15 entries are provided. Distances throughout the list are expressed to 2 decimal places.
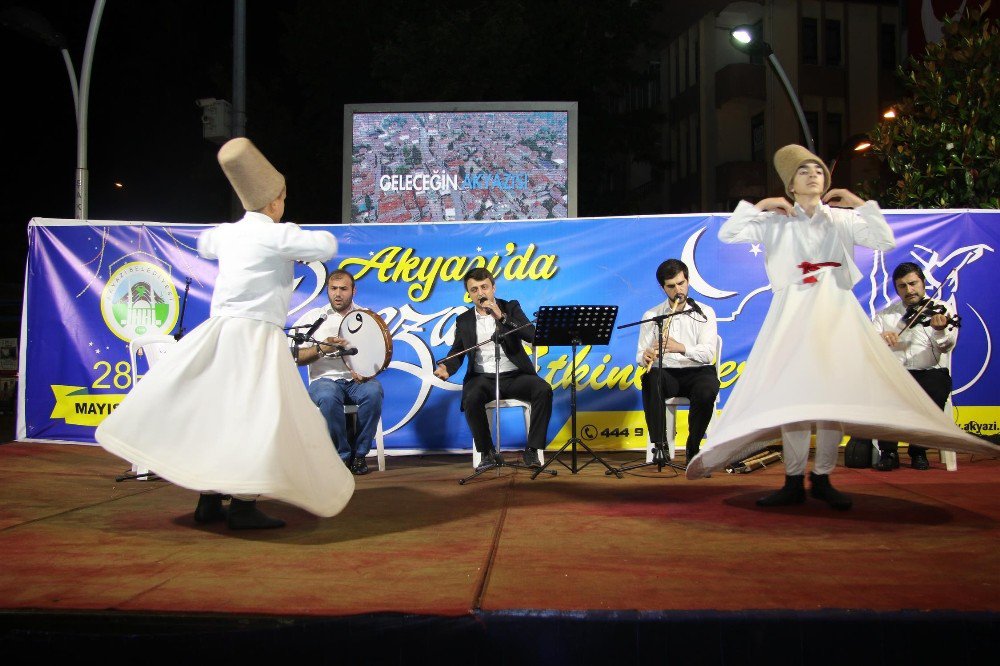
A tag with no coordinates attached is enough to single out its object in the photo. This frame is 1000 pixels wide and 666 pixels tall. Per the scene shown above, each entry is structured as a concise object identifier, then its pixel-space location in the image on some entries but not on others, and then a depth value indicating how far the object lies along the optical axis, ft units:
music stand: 21.33
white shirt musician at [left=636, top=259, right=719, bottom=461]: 23.26
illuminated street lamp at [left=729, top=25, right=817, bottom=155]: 42.16
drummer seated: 23.63
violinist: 23.26
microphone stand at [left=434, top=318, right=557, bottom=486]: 21.85
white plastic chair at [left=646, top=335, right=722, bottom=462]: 23.85
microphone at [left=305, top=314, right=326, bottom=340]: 21.68
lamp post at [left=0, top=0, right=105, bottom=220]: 34.24
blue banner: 26.53
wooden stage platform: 9.98
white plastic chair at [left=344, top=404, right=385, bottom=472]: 24.58
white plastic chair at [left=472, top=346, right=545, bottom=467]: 23.58
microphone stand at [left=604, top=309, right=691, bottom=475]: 22.49
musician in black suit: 23.22
